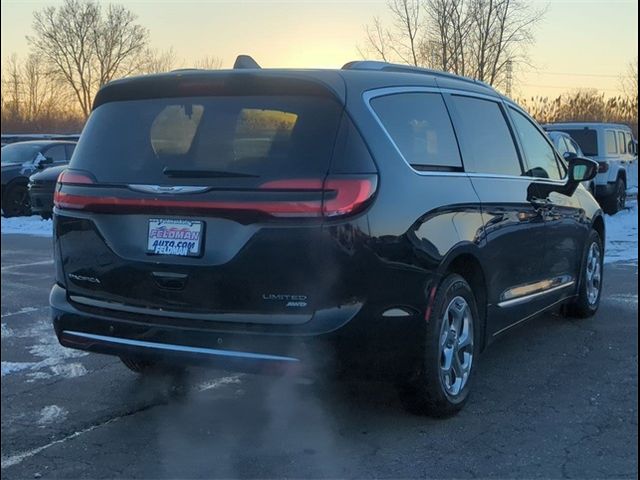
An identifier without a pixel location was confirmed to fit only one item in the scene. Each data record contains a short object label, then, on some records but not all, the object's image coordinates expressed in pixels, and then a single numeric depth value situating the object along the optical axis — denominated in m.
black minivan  3.28
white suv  15.73
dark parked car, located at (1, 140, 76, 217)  14.51
